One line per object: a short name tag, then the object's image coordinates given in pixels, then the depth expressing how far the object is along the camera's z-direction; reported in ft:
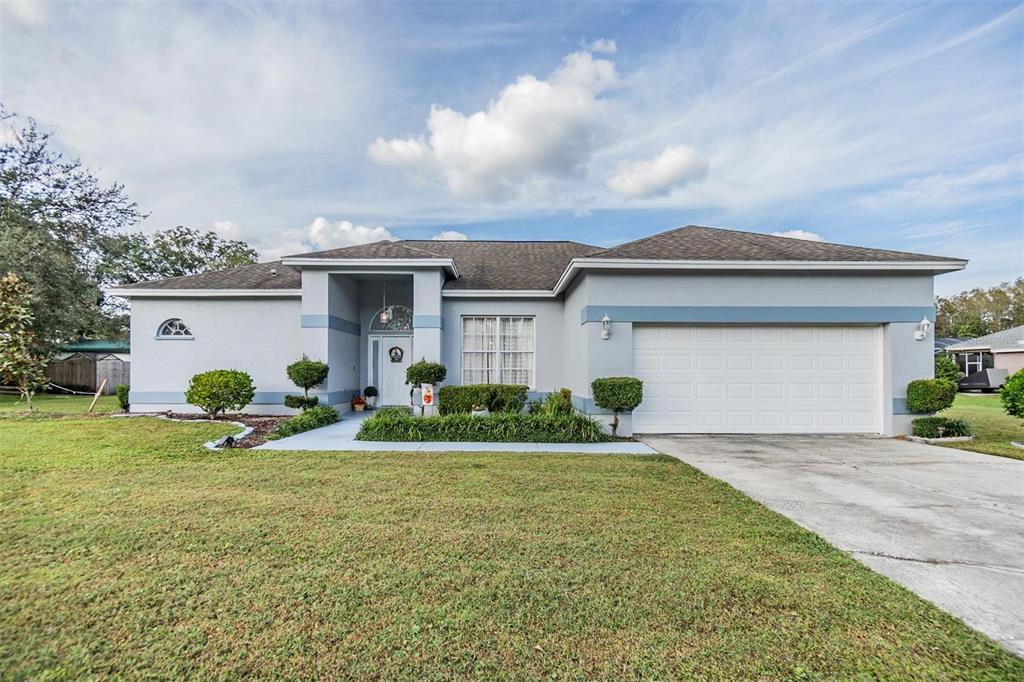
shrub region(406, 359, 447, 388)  35.91
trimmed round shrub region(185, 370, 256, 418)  33.88
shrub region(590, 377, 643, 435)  28.43
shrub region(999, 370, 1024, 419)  27.35
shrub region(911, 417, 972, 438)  28.76
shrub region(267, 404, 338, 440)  28.99
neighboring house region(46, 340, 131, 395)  59.36
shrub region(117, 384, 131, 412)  40.81
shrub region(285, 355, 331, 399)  35.47
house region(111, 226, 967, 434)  30.17
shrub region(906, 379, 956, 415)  28.89
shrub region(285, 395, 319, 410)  36.86
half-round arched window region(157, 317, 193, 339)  40.52
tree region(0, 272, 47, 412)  36.60
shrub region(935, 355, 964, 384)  58.49
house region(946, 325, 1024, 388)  81.15
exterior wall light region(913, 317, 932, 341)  29.78
